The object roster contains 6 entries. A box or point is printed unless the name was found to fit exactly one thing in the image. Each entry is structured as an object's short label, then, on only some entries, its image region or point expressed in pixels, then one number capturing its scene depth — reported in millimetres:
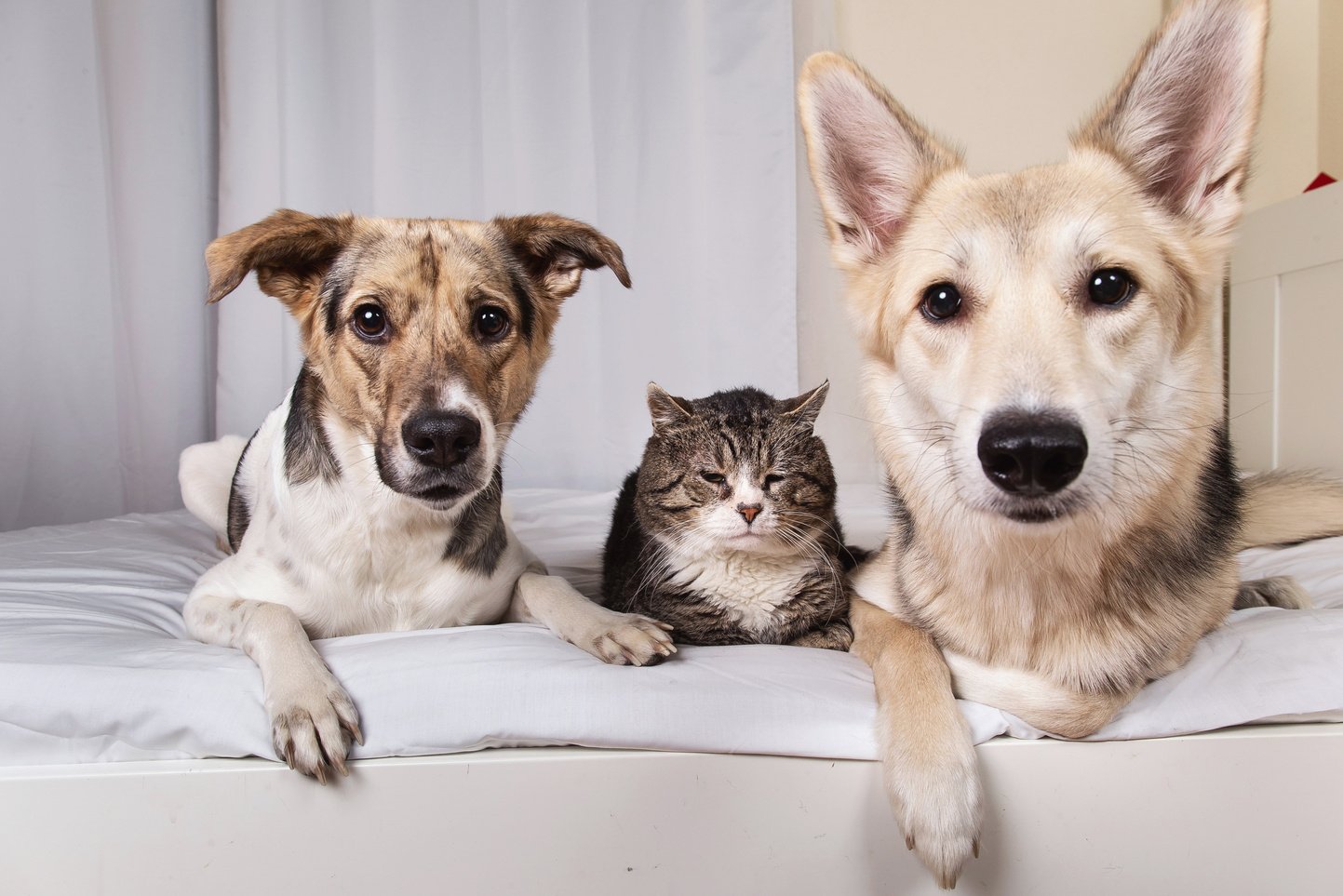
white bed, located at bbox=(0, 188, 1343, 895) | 439
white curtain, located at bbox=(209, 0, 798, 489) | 1208
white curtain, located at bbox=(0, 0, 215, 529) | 1037
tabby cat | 590
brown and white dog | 523
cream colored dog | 423
